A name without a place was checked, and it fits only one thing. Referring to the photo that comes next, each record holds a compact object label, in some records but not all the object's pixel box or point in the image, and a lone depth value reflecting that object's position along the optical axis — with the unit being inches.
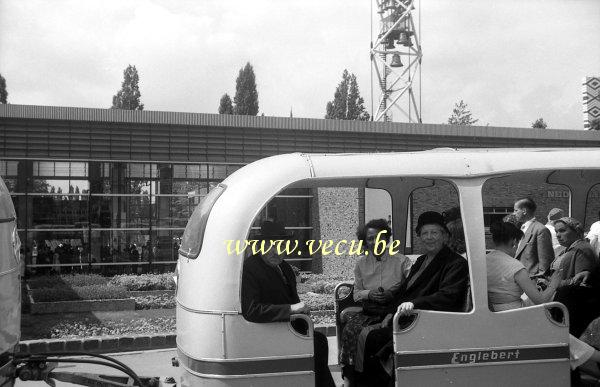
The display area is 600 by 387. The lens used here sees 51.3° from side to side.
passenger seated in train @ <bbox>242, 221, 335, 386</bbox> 158.6
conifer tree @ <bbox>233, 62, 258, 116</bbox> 1977.1
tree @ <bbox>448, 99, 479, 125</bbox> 1980.8
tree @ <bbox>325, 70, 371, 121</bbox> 2105.1
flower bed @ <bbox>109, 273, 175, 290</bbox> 536.1
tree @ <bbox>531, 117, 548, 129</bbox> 2183.4
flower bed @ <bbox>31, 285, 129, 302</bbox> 445.4
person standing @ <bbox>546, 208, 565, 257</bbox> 279.7
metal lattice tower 1064.8
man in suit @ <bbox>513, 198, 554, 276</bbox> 264.5
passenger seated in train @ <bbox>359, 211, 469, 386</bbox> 173.5
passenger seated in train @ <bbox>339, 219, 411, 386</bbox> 198.5
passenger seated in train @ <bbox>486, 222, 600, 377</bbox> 177.8
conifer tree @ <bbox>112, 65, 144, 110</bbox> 1941.4
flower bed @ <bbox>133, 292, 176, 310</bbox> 459.2
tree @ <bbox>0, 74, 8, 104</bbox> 1706.4
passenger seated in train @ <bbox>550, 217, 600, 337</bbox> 212.1
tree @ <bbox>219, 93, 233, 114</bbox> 1959.4
